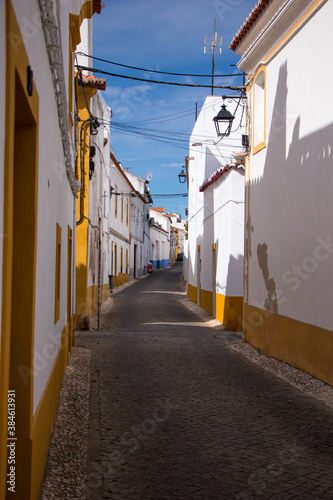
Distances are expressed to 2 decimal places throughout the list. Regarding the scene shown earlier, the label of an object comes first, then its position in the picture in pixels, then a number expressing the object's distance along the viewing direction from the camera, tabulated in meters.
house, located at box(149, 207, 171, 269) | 60.12
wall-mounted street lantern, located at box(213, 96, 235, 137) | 11.87
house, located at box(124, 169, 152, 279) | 39.97
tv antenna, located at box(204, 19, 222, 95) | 21.64
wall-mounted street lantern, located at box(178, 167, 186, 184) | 28.08
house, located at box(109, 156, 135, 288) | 27.33
